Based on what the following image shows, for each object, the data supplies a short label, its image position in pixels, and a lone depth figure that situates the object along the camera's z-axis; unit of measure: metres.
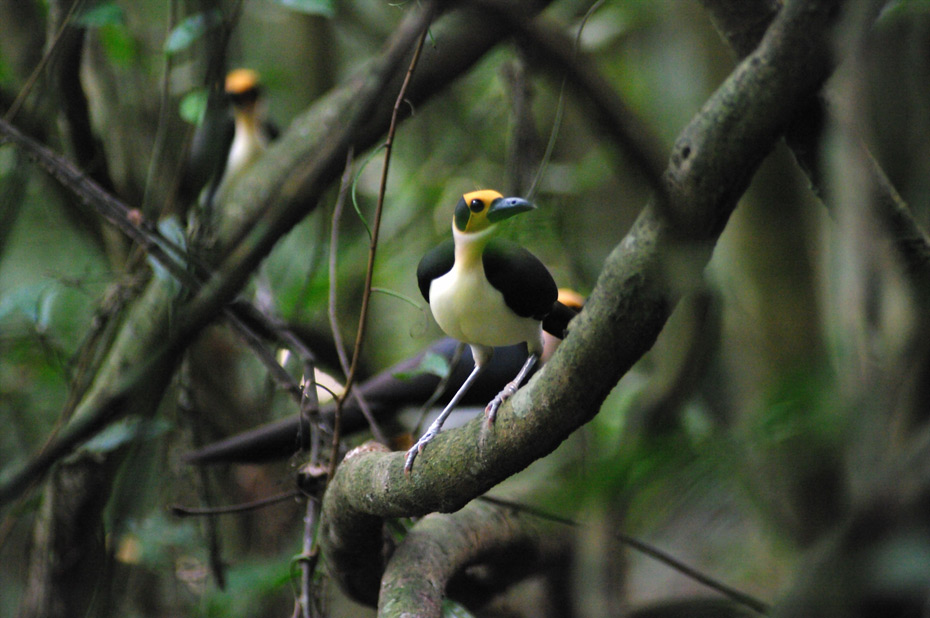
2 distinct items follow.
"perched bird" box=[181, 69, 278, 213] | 21.78
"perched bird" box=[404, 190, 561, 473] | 10.71
